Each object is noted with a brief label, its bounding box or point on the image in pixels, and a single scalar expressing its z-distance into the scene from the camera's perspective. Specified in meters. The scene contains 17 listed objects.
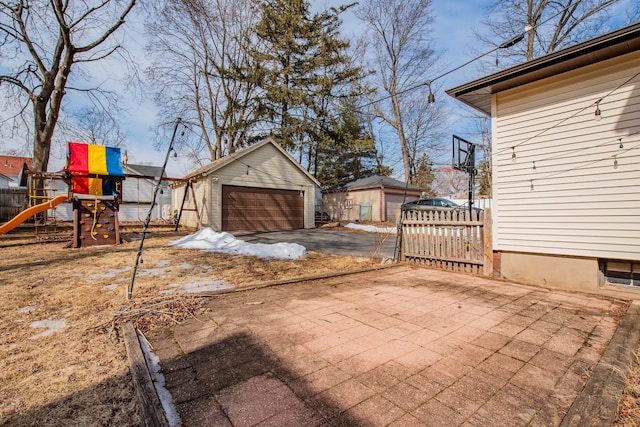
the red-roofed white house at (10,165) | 38.65
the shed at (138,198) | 24.34
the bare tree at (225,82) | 20.11
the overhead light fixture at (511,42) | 5.08
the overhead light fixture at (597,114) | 4.11
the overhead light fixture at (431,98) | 7.72
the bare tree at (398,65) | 18.84
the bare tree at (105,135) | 15.67
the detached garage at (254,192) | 14.01
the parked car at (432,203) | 15.63
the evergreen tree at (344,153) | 24.51
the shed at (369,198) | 20.47
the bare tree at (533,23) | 12.01
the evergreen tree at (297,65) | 21.55
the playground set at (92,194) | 8.73
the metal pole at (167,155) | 3.75
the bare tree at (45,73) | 12.27
